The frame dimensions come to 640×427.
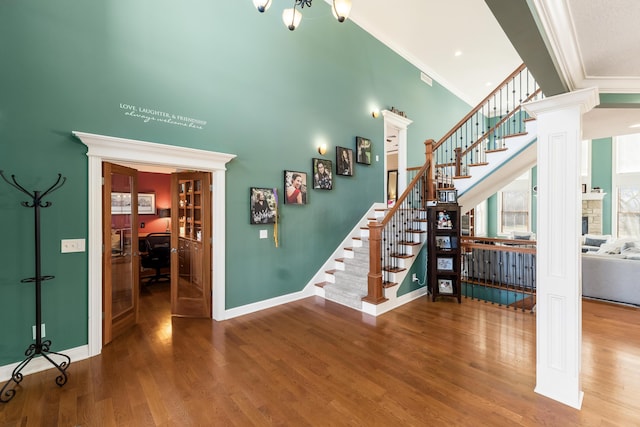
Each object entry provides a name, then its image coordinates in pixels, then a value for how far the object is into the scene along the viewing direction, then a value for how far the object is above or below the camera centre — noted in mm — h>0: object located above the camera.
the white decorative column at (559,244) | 2131 -262
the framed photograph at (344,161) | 5371 +997
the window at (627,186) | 8859 +810
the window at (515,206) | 10883 +213
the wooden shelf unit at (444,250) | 4590 -641
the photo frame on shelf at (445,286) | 4605 -1247
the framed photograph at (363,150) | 5738 +1290
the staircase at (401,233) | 4215 -371
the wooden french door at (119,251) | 3094 -468
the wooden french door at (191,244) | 3898 -471
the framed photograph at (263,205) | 4172 +107
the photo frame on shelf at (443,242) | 4699 -521
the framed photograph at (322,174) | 4965 +689
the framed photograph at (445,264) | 4625 -881
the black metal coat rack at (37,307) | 2477 -865
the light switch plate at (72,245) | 2820 -341
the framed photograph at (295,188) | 4566 +406
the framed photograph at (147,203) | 6672 +210
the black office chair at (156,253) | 5578 -827
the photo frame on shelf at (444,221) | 4598 -159
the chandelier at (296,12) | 2367 +1875
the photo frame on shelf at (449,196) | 4814 +268
